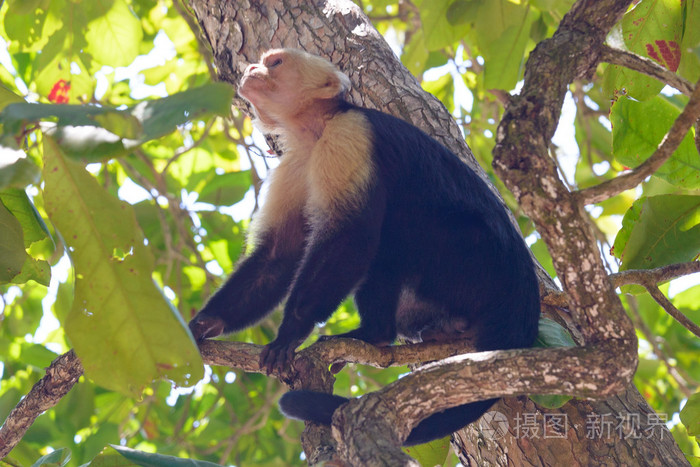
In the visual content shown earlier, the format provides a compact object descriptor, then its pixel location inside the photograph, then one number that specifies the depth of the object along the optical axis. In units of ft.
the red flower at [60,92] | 24.04
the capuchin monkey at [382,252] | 16.17
